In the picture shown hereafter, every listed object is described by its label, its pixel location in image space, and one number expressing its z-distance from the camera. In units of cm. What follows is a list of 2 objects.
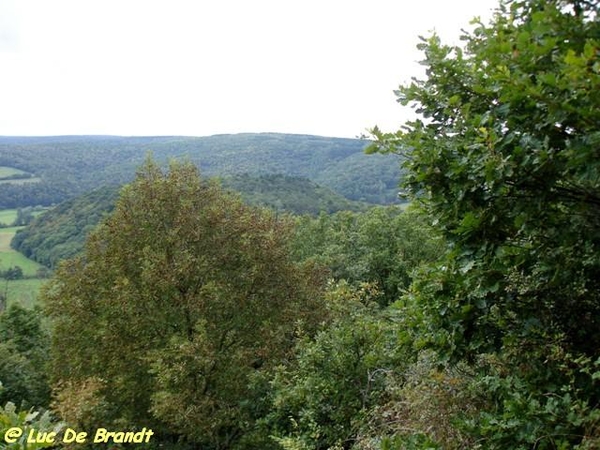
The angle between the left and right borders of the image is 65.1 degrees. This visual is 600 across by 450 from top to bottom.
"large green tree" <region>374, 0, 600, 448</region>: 349
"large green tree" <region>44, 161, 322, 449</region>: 1268
